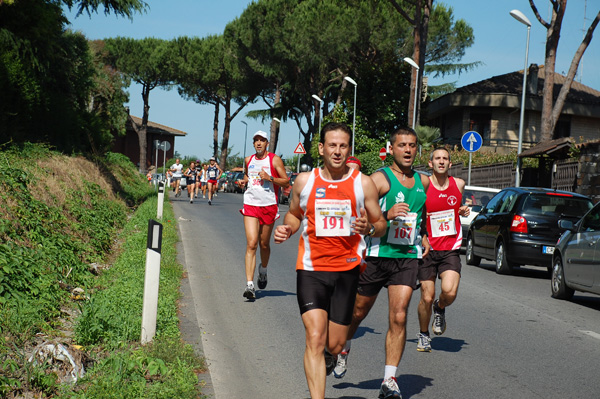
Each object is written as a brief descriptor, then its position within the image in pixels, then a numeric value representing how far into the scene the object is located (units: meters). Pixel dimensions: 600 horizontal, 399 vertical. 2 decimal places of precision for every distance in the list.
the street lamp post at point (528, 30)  25.81
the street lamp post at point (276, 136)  64.61
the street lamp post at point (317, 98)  50.19
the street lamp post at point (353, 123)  45.98
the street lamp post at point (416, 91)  33.00
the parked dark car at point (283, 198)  38.84
